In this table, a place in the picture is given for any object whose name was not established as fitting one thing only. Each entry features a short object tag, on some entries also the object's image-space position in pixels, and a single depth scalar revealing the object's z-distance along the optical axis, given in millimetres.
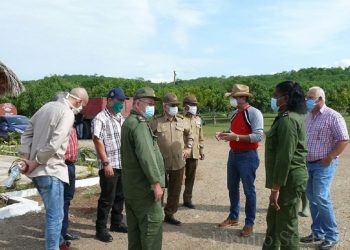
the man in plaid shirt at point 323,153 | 4746
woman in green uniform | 3793
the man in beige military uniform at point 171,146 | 5809
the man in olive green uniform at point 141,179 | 3648
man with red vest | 5184
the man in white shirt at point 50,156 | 3867
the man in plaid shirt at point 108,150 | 5137
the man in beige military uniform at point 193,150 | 6781
